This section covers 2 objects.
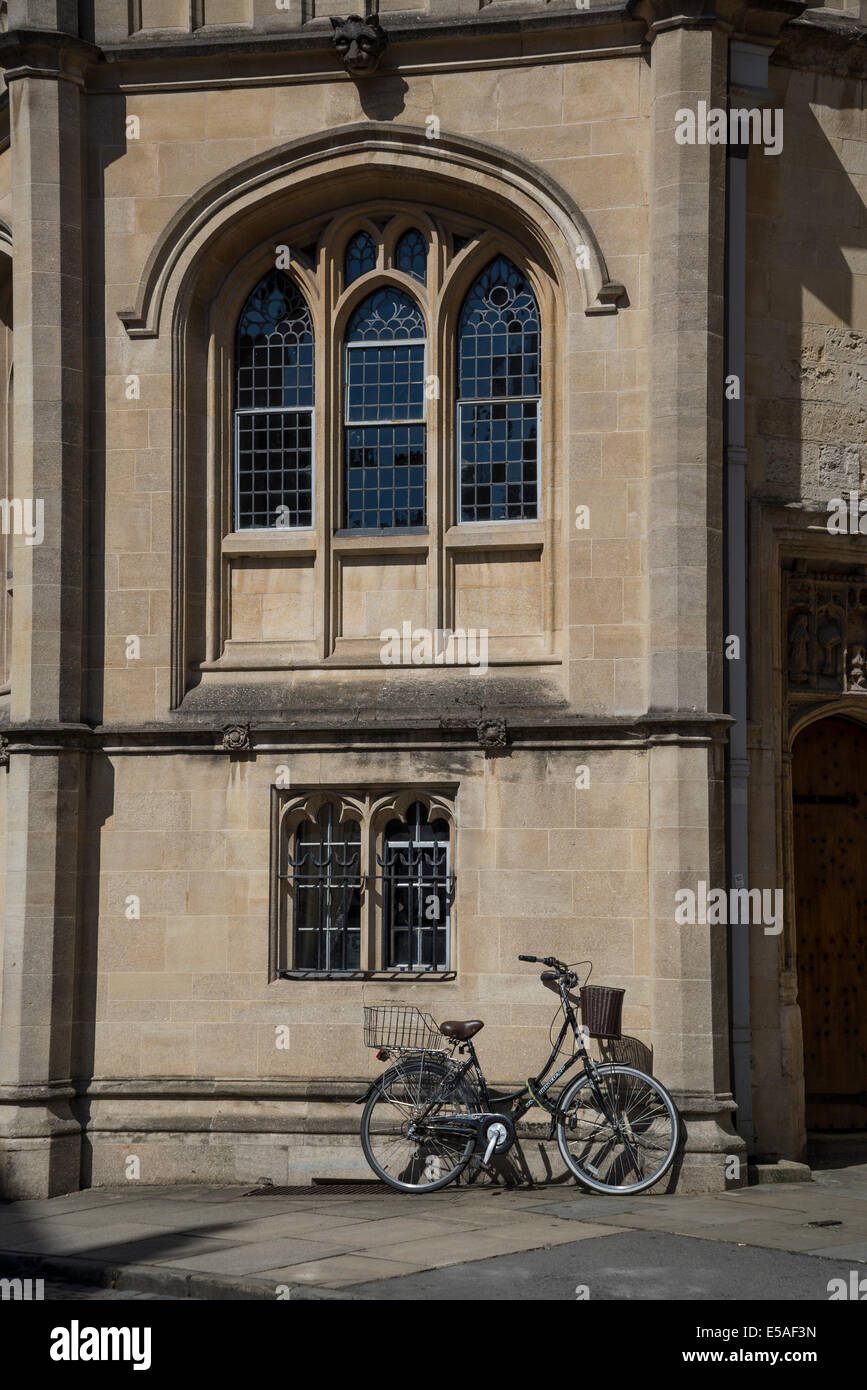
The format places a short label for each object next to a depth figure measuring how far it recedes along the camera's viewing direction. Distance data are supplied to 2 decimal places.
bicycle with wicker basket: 12.13
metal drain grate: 12.57
